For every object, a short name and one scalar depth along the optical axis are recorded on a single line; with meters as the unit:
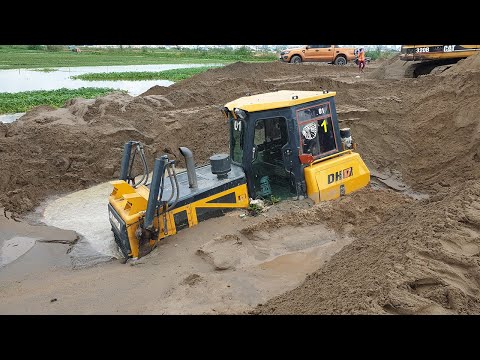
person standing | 21.18
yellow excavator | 16.23
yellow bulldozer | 6.60
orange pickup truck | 24.77
